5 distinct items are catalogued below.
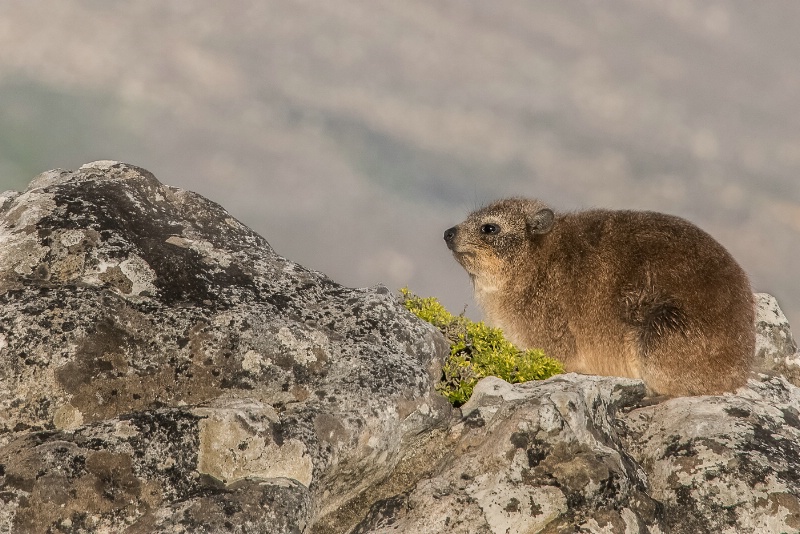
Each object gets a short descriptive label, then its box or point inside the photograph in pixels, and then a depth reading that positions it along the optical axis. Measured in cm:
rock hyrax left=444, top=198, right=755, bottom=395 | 1797
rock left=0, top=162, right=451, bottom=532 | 1112
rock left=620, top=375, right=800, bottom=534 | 1487
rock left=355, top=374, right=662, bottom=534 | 1259
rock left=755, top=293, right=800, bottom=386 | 2355
